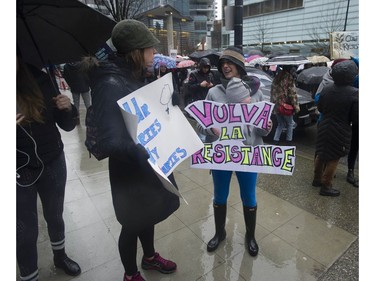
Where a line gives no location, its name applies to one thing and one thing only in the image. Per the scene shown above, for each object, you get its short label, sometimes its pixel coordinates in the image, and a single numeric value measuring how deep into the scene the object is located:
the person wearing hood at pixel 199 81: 6.27
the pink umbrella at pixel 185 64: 12.40
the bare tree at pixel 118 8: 10.62
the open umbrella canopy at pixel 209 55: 11.02
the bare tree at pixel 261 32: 44.91
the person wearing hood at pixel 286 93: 5.95
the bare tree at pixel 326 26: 34.47
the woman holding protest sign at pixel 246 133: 2.37
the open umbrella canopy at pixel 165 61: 9.04
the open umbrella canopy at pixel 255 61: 14.25
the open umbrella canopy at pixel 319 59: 12.52
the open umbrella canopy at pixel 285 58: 8.89
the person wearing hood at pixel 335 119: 3.50
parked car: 6.62
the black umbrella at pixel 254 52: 19.62
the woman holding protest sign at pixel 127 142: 1.63
